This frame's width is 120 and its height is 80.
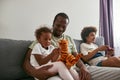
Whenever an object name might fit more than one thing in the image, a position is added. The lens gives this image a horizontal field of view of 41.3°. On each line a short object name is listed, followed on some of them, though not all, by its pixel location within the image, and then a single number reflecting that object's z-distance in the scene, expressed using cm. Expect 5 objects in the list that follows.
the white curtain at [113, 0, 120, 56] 254
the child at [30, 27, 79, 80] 125
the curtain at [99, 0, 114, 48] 246
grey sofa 131
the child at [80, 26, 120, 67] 156
